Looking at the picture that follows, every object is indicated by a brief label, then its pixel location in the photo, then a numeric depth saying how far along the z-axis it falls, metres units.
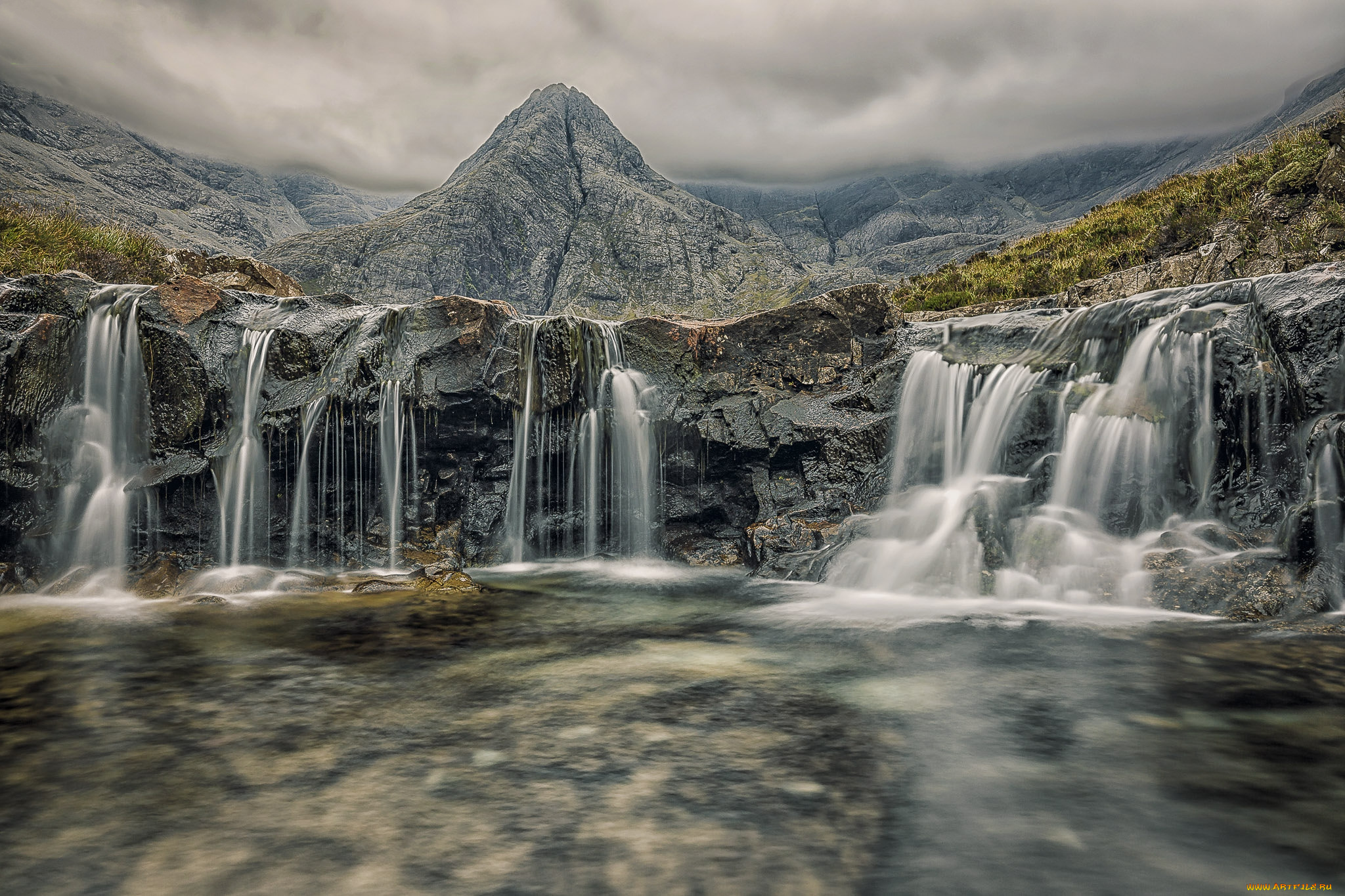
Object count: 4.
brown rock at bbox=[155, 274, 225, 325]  11.73
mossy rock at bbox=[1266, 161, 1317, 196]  13.48
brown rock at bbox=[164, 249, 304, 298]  15.96
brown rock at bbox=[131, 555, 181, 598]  9.88
